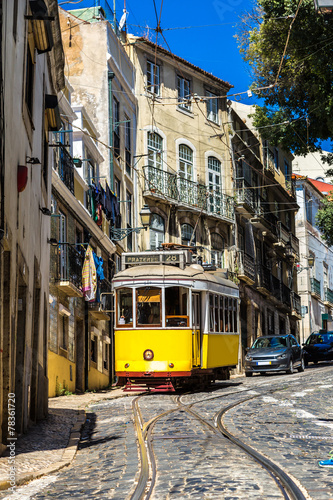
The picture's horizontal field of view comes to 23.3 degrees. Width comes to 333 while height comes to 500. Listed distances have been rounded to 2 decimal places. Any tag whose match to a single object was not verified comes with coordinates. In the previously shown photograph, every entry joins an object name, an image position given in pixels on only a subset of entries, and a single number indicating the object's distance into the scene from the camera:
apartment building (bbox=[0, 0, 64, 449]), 9.11
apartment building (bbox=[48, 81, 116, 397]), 21.41
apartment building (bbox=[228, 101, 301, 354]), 39.47
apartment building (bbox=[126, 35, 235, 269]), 34.03
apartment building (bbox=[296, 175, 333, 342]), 52.81
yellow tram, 17.95
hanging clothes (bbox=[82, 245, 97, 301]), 23.55
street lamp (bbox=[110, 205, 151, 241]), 30.00
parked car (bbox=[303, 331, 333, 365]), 34.72
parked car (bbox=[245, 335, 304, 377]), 25.38
